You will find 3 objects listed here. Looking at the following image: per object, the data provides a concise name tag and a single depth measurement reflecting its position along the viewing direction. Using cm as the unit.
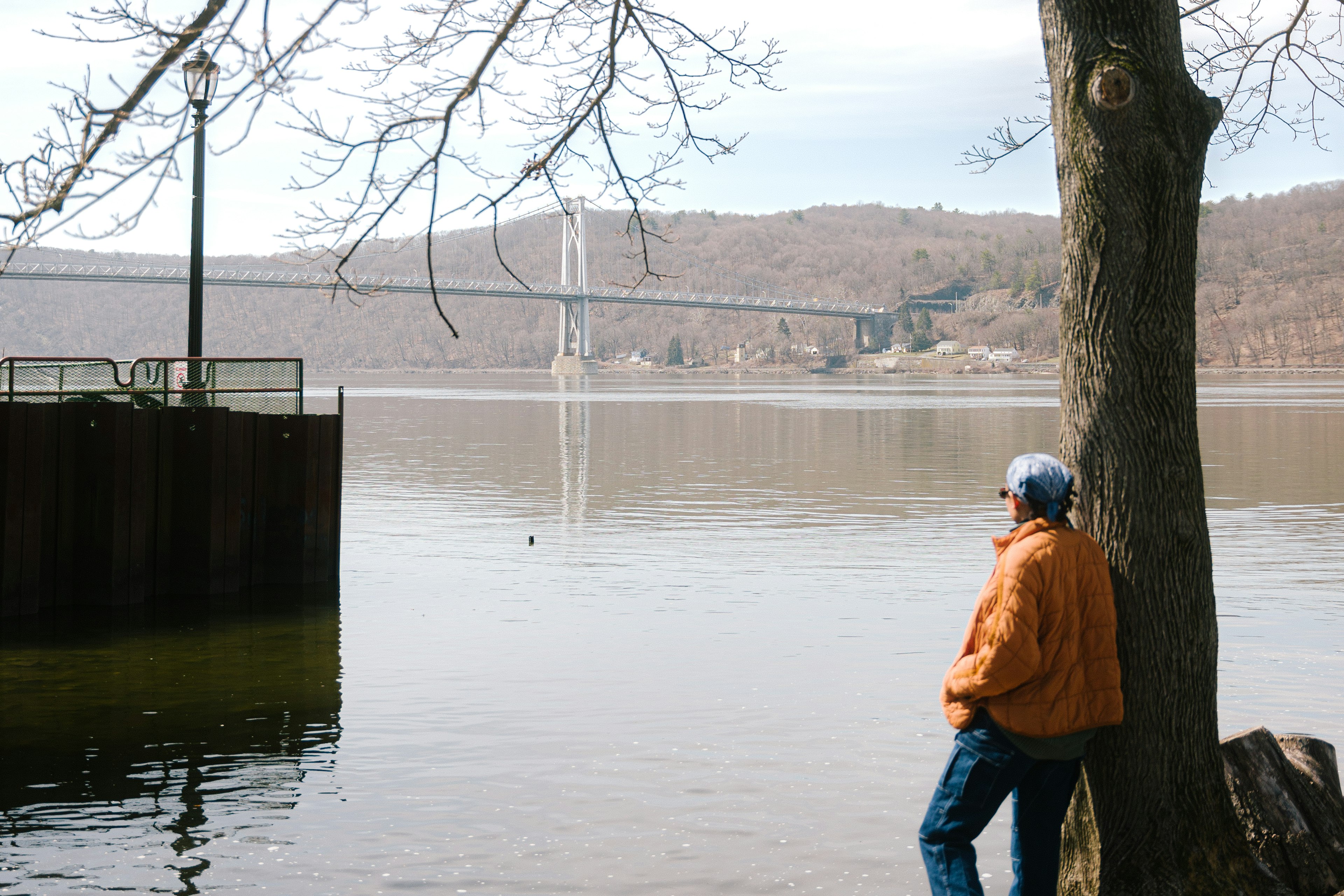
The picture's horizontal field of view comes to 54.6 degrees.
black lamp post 1070
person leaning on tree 371
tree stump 438
